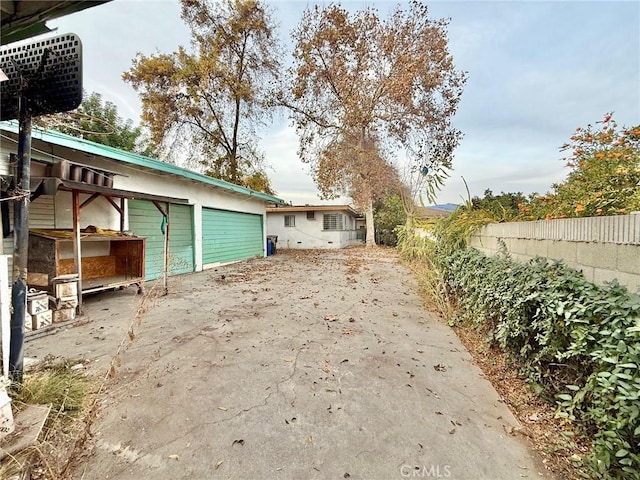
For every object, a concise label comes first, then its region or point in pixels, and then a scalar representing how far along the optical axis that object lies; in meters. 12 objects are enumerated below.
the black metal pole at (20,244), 2.17
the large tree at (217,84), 15.04
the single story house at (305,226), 19.50
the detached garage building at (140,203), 4.75
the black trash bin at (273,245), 15.62
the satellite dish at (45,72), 2.09
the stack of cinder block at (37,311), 3.95
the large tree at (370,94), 15.26
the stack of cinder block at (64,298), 4.32
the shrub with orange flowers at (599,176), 2.58
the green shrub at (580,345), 1.53
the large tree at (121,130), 13.05
